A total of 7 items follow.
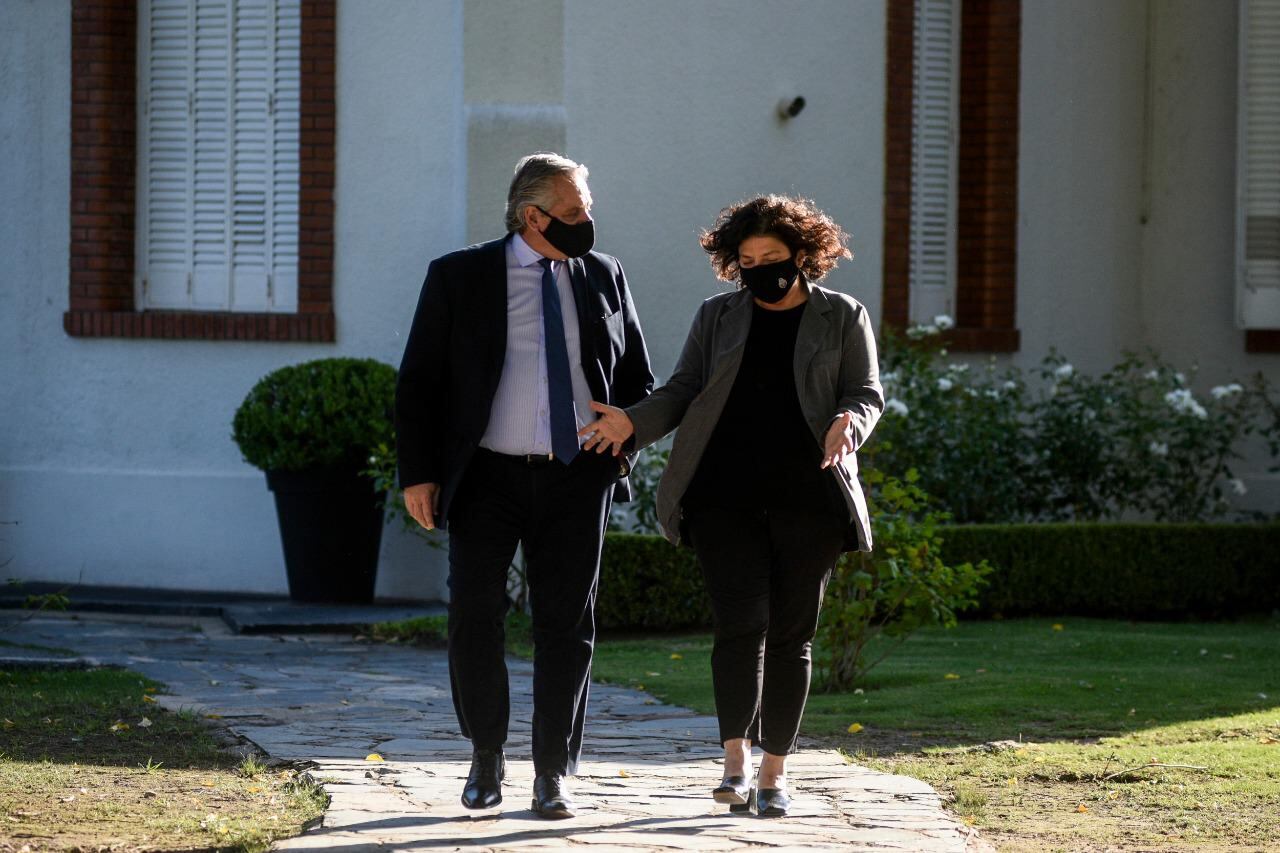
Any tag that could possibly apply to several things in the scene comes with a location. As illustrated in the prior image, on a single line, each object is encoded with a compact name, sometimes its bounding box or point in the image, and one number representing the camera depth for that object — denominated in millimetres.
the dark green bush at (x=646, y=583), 19703
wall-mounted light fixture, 22575
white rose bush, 21797
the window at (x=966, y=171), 24437
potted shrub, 20250
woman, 9633
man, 9516
